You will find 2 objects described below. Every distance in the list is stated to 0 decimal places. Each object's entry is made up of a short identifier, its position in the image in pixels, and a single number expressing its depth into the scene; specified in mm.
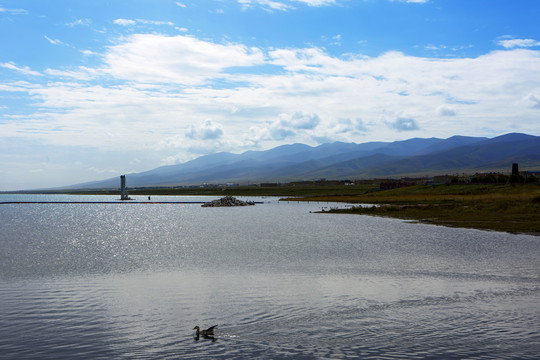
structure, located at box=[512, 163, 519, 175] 132150
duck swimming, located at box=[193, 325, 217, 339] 16656
